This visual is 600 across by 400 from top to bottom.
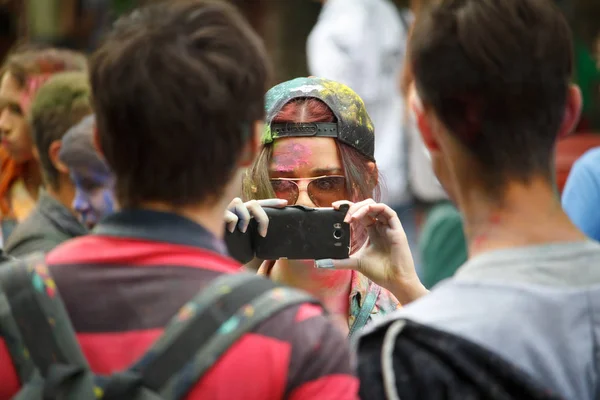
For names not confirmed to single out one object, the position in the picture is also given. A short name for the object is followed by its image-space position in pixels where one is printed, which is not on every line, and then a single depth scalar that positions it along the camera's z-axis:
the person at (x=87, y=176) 7.65
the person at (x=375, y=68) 11.46
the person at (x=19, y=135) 9.79
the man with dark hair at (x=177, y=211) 3.41
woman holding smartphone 6.09
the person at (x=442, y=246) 10.29
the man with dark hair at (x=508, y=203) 3.55
